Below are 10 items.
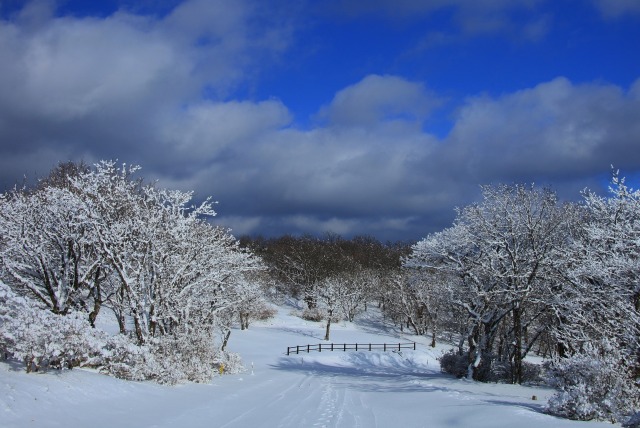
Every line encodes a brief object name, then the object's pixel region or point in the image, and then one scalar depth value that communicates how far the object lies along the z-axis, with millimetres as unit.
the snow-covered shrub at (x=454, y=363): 29141
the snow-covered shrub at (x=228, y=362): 25016
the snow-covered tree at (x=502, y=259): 25703
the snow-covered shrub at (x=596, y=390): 13281
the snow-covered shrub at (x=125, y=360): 15914
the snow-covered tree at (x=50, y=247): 21047
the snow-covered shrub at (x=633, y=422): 11953
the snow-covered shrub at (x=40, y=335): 11977
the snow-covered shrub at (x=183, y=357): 17188
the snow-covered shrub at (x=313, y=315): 66625
